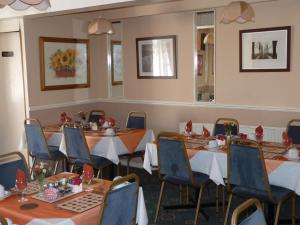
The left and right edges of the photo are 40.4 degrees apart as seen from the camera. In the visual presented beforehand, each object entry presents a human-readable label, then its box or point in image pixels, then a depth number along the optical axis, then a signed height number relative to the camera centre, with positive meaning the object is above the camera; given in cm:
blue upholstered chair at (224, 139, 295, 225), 354 -89
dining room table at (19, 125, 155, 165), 509 -80
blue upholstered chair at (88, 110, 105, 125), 659 -59
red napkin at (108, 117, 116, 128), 555 -59
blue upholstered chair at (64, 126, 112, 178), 493 -88
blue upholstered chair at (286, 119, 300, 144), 471 -65
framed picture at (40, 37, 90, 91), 642 +28
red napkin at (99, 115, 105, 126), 582 -59
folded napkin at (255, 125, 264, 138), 462 -63
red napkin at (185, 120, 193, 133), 503 -62
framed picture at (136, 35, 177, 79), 639 +34
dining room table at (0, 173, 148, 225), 256 -85
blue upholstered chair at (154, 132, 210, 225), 403 -88
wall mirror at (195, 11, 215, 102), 600 +31
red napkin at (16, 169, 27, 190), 296 -72
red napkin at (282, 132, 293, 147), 428 -68
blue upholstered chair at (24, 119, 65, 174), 543 -88
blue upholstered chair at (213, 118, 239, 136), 502 -63
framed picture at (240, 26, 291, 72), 532 +36
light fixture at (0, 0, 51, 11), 311 +61
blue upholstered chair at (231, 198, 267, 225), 207 -73
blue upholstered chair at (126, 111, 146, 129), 589 -63
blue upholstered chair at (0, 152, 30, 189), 354 -78
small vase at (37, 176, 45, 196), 307 -77
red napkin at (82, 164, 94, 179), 320 -72
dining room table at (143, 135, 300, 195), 365 -82
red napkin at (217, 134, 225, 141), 440 -65
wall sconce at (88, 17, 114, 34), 542 +70
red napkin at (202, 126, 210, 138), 484 -66
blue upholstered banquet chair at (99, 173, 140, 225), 252 -69
